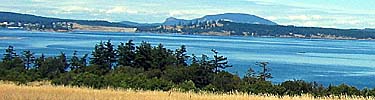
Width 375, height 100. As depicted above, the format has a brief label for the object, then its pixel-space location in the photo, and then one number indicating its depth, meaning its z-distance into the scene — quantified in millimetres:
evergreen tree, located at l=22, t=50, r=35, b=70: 63875
